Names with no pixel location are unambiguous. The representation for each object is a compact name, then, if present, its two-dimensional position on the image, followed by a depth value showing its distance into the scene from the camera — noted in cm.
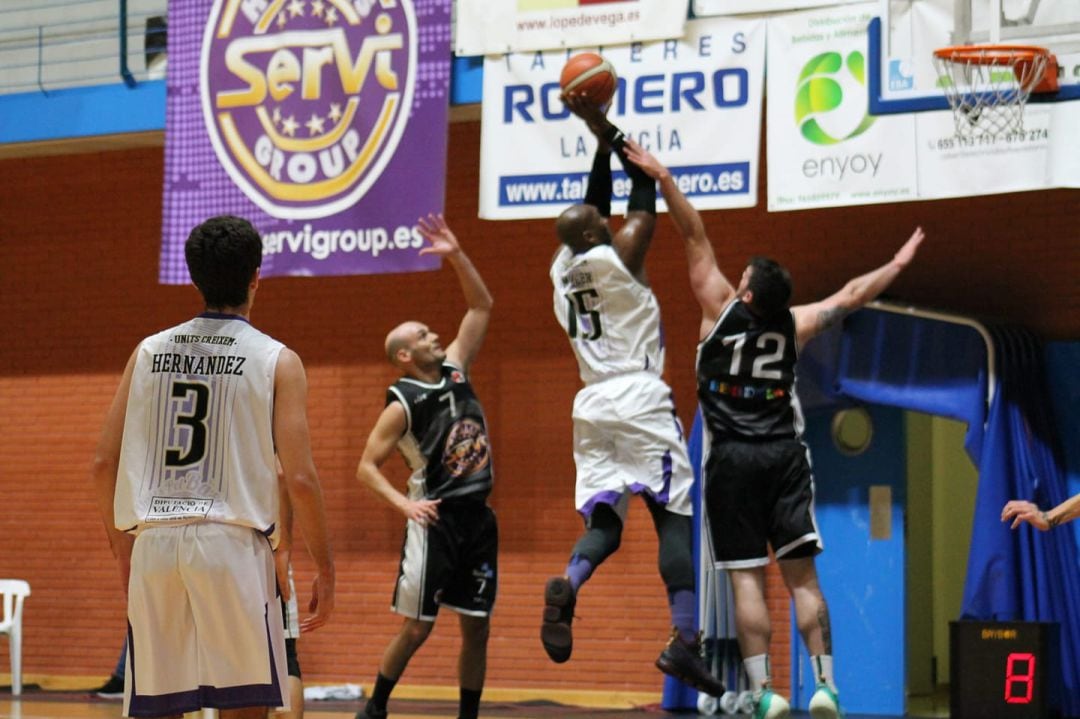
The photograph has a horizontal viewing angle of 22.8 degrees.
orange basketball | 1285
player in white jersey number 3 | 728
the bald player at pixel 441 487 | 1370
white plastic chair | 1926
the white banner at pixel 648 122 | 1617
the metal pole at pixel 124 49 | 1940
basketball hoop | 1322
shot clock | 1471
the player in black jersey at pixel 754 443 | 1226
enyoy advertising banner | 1554
